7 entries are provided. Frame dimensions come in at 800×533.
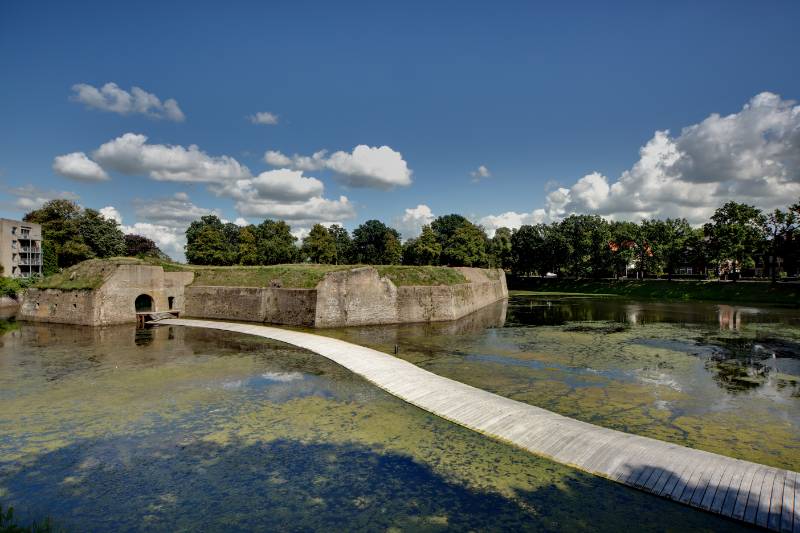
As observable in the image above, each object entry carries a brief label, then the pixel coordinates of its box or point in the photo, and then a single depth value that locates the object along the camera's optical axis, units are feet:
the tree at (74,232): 185.98
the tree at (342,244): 280.02
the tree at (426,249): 238.07
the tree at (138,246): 252.79
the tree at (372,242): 286.66
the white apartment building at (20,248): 168.51
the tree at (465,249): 238.48
